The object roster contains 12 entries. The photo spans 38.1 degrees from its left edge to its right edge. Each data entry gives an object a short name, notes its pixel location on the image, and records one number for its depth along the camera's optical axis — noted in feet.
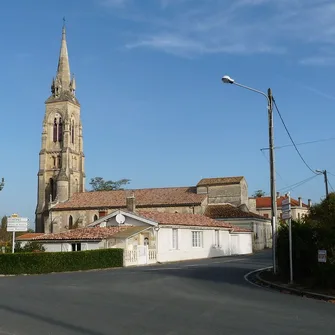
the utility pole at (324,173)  136.98
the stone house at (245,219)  189.98
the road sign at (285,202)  58.90
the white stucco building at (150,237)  114.42
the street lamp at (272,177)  68.95
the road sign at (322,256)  50.08
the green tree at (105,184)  362.33
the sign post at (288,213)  56.36
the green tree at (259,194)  410.31
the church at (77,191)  211.82
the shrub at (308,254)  50.65
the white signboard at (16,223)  103.81
